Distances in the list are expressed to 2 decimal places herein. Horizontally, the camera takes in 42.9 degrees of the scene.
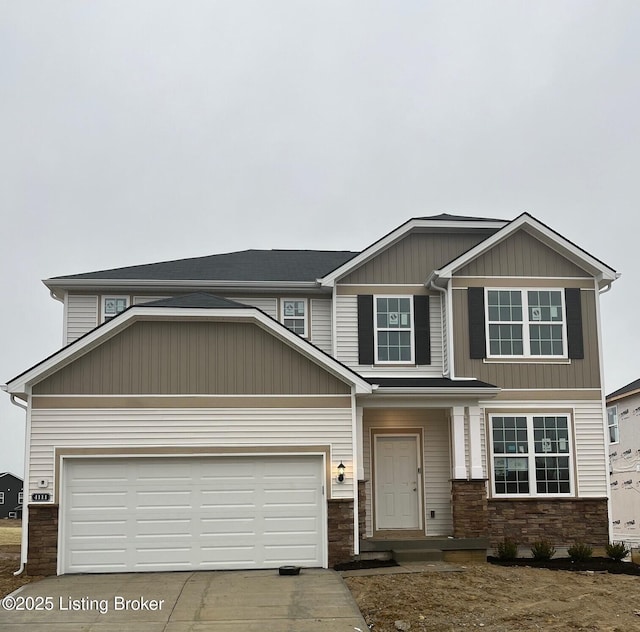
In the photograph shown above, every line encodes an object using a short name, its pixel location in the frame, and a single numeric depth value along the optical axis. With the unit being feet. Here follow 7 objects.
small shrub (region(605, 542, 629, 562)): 50.85
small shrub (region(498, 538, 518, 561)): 49.57
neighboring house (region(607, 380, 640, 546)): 88.89
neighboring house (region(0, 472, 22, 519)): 177.17
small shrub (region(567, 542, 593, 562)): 50.14
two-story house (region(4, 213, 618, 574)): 46.50
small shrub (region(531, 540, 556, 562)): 49.62
